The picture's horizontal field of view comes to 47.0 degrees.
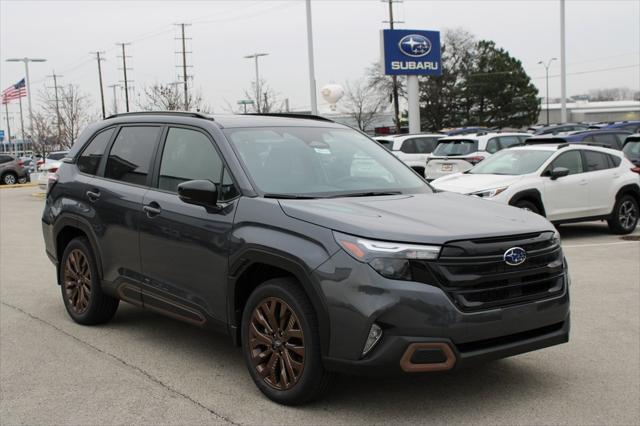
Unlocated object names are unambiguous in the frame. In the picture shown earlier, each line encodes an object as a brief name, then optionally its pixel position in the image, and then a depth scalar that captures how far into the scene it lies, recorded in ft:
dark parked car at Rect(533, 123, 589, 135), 92.32
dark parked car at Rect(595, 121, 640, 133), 78.12
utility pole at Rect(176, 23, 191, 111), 221.87
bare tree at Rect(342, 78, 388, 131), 282.97
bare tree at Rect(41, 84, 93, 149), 178.44
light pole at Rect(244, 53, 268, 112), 188.76
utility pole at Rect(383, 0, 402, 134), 183.93
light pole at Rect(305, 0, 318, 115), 100.80
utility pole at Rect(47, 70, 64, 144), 178.65
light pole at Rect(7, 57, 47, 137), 160.45
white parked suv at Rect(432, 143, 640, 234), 39.27
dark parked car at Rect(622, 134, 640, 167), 50.51
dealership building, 407.85
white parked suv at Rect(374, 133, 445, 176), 71.97
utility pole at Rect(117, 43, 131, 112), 248.05
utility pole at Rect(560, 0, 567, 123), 120.06
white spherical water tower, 253.03
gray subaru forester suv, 13.01
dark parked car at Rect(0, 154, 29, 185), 118.73
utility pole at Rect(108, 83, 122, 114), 239.62
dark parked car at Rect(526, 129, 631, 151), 51.31
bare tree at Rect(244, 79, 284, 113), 197.95
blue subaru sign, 120.57
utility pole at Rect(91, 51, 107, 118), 242.95
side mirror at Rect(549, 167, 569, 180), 39.37
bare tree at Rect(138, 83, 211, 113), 161.27
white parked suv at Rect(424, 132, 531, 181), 56.80
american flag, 153.28
